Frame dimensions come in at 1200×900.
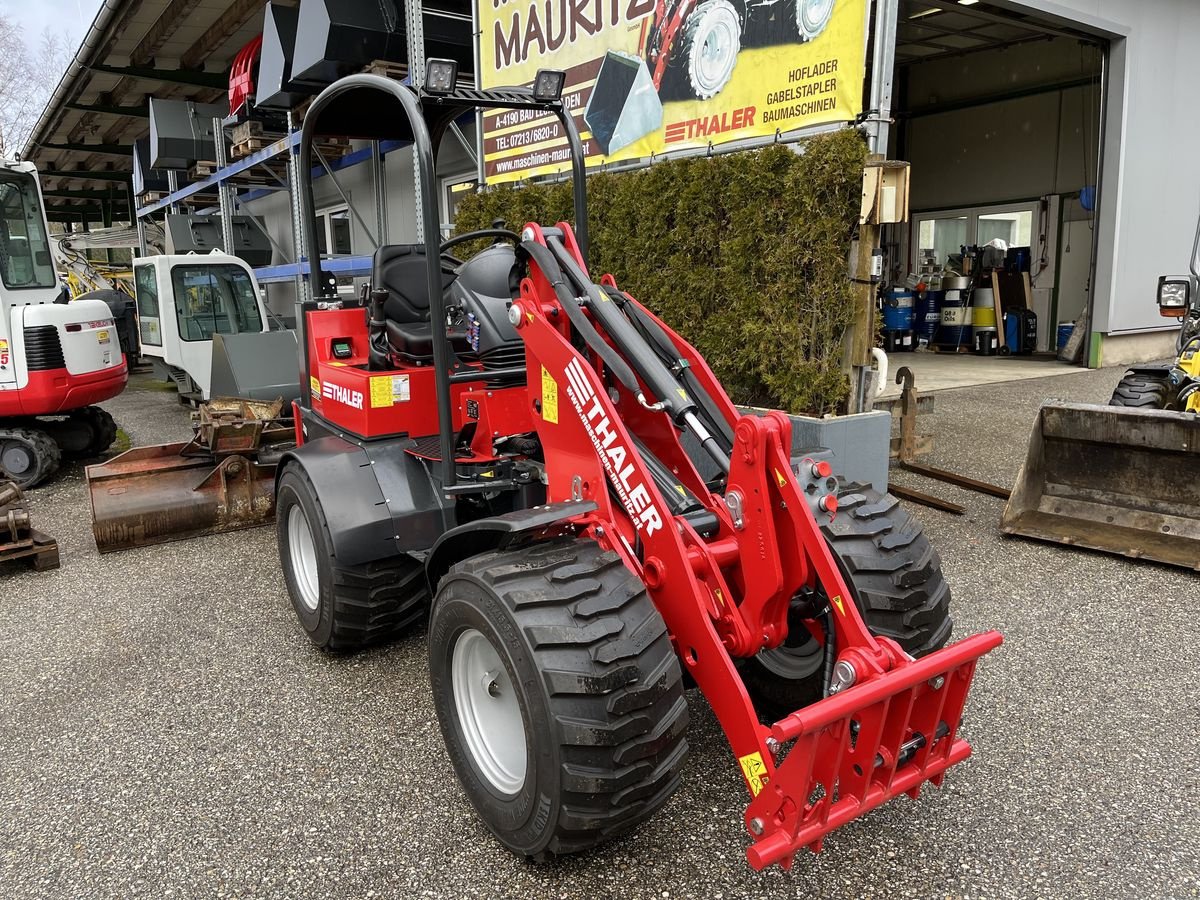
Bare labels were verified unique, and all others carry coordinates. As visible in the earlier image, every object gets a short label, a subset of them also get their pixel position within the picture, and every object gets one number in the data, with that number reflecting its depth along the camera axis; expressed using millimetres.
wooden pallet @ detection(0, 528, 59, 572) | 5223
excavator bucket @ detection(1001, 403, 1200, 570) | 4762
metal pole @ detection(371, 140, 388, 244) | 9352
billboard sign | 5551
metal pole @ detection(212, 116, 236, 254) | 15297
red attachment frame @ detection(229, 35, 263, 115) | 13273
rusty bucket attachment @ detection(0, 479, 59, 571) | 5238
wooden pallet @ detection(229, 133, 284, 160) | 13273
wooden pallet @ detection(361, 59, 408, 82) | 10051
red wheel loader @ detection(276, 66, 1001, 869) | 2178
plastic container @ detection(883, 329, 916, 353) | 15859
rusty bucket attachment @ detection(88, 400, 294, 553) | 5590
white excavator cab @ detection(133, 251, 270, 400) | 11102
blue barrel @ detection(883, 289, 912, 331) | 15484
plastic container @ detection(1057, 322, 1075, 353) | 14109
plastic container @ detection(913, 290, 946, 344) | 15797
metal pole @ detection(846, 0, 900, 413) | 5215
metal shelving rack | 11094
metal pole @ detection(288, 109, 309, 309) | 11656
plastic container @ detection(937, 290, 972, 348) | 15453
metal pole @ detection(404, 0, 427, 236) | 9188
